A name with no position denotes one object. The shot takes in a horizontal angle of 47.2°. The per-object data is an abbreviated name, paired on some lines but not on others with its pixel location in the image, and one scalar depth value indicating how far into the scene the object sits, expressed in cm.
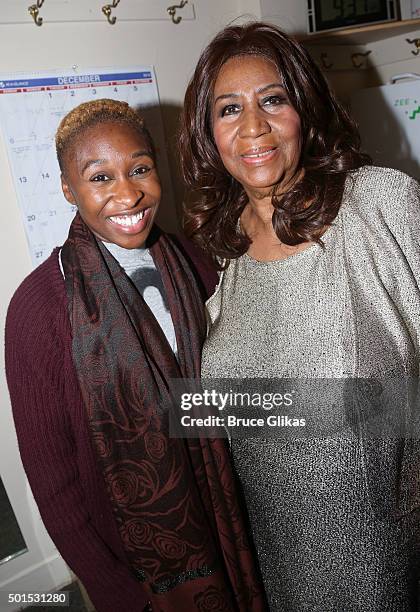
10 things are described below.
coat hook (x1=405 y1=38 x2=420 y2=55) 170
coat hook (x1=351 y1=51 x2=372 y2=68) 183
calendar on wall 125
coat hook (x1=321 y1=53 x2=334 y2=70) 172
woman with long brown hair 83
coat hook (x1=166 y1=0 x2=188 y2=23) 142
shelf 152
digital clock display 148
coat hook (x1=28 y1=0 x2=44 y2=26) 120
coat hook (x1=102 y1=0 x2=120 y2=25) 131
